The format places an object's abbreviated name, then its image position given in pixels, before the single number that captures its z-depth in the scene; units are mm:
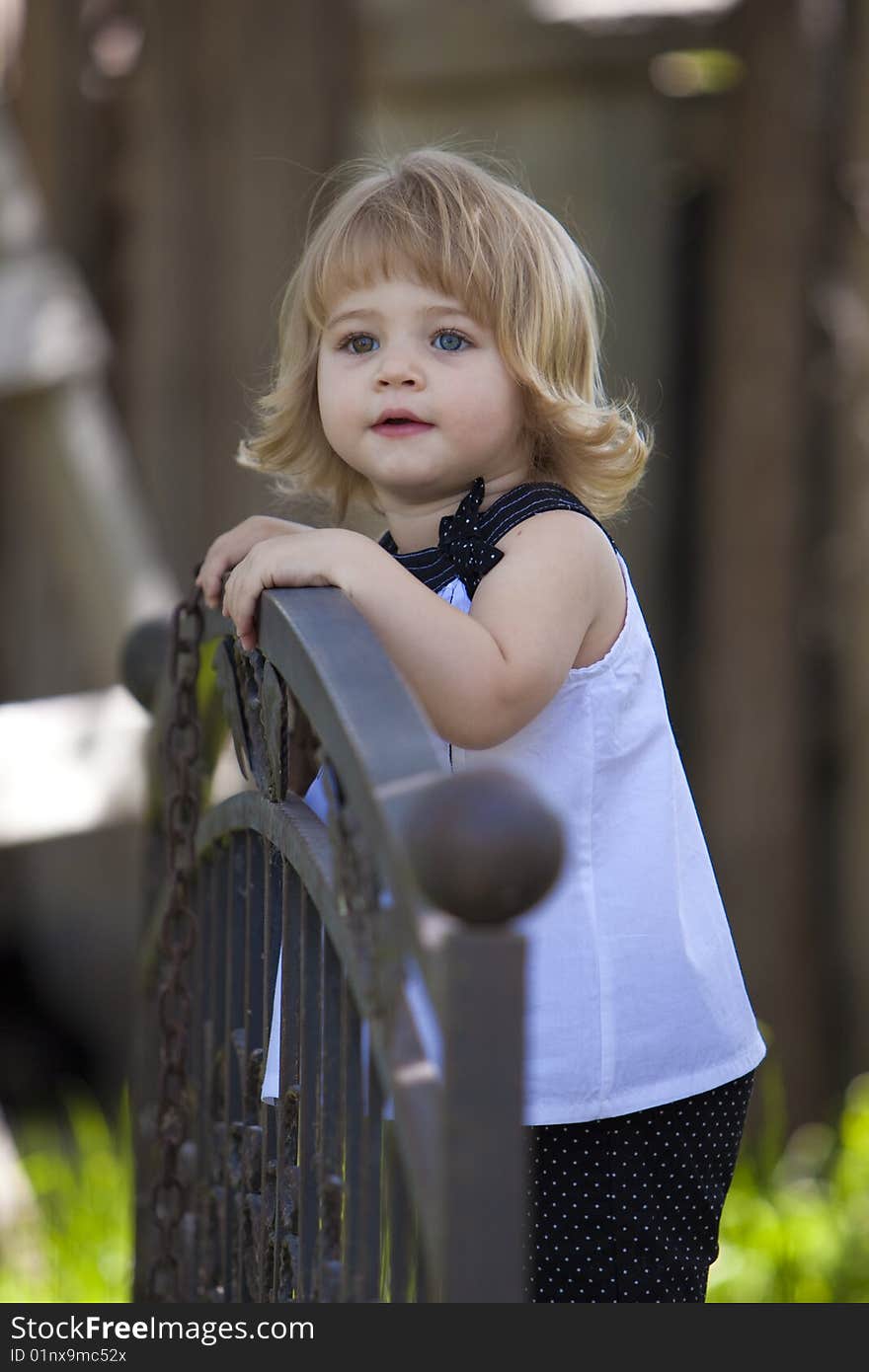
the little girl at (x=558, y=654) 4027
